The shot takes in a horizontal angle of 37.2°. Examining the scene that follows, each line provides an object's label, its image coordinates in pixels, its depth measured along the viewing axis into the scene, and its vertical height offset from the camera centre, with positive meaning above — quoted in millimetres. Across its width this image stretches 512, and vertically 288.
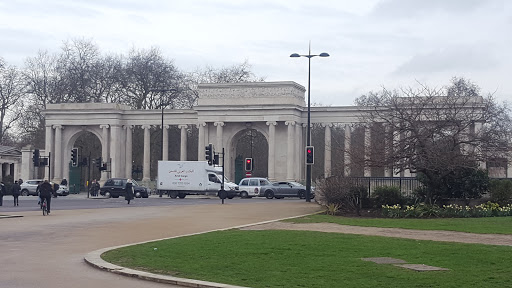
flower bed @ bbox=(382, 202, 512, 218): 30000 -1210
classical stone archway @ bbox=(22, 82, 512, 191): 74875 +5751
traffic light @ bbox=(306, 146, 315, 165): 47375 +1557
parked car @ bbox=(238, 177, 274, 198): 60938 -601
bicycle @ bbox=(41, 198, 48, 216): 33188 -1256
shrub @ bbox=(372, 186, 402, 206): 32844 -644
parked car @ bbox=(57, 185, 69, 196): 68175 -1133
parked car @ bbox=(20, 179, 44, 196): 67125 -952
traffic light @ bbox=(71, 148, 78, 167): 64400 +1909
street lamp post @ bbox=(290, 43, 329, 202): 46925 +938
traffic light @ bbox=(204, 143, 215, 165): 54906 +1862
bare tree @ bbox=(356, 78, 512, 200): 31984 +1748
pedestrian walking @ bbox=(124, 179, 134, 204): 46856 -753
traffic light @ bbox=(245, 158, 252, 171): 61819 +1265
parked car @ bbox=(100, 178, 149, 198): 60094 -837
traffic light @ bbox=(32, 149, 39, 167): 64162 +1795
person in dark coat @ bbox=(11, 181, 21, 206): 44631 -815
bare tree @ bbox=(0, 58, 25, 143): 88000 +10369
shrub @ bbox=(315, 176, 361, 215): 32781 -644
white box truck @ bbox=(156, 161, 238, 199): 60000 +7
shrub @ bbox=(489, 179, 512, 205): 31891 -504
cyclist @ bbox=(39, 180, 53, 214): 33438 -566
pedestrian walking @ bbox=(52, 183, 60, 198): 60928 -827
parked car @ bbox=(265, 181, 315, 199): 60312 -895
